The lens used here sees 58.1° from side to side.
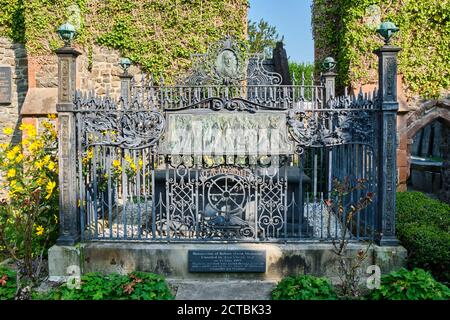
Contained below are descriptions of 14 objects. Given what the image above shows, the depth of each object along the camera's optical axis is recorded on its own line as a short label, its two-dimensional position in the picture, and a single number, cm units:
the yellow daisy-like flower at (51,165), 530
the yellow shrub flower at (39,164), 525
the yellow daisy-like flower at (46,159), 531
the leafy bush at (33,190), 510
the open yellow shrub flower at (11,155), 522
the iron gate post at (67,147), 480
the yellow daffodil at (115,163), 600
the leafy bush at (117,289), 380
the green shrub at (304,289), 388
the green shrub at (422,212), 547
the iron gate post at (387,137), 470
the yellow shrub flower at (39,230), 511
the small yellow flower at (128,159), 677
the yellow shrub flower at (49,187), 514
